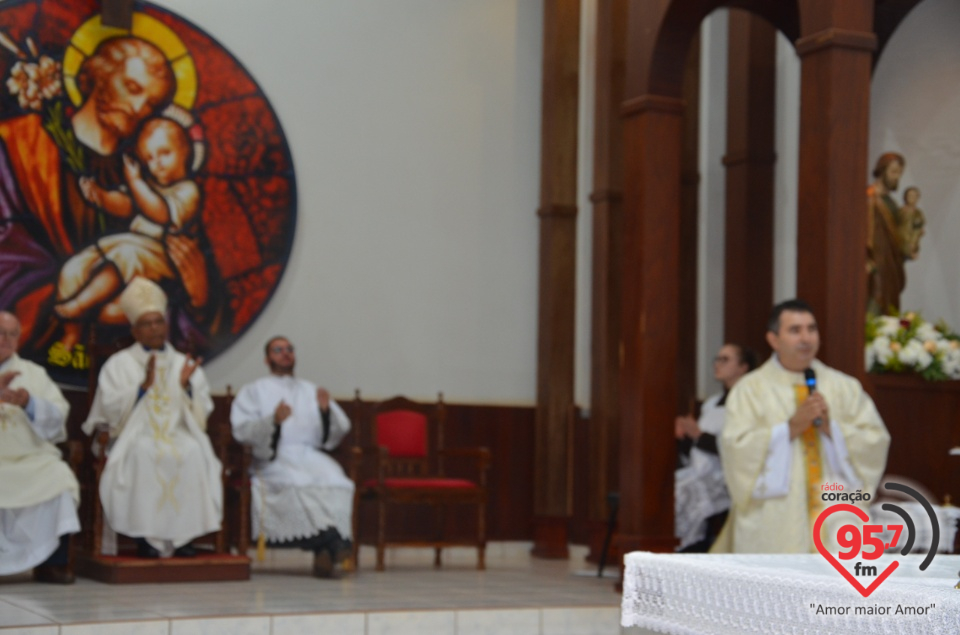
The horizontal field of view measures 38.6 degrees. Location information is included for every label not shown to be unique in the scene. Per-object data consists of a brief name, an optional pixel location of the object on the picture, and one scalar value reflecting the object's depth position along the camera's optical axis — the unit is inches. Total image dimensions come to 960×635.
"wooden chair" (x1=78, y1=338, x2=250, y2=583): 288.5
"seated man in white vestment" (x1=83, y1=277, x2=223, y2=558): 295.0
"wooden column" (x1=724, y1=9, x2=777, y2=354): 358.0
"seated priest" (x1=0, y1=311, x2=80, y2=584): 279.6
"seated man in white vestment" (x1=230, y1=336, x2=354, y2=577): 313.6
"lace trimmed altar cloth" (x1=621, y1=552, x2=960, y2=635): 98.9
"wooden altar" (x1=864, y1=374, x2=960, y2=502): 287.3
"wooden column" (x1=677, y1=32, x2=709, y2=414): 374.0
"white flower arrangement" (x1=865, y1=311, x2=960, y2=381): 287.9
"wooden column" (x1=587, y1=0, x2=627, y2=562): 368.5
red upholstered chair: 335.6
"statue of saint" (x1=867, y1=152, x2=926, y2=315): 327.9
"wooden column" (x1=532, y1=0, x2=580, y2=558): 385.7
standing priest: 236.1
